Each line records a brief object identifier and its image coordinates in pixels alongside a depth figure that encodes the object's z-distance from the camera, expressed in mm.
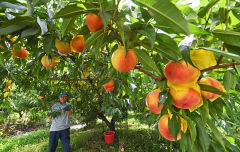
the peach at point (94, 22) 508
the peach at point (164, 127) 663
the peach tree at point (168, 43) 410
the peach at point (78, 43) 805
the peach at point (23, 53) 1057
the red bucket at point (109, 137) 4432
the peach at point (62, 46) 815
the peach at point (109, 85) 1280
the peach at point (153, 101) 654
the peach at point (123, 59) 558
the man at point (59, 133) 3596
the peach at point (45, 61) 993
